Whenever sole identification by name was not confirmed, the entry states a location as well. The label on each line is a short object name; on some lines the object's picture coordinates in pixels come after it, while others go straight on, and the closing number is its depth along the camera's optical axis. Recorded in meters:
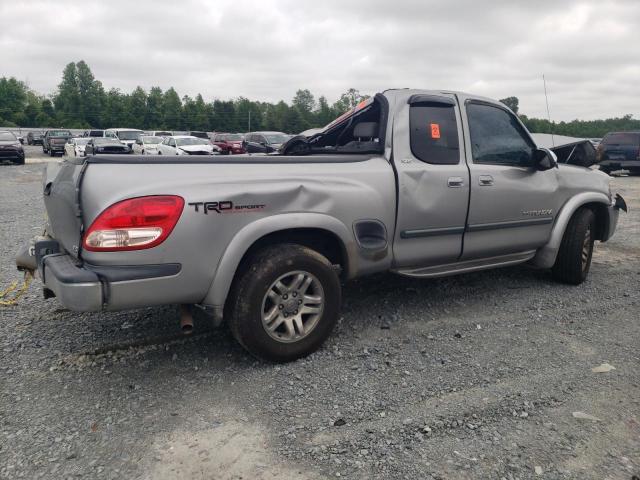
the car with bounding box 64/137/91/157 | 25.95
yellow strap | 4.11
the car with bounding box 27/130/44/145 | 51.43
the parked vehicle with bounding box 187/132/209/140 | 40.81
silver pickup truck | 2.83
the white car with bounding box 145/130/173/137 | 37.97
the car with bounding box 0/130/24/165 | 22.42
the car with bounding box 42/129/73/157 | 33.62
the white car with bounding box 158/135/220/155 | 23.66
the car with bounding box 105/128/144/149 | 33.67
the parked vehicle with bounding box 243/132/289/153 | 26.83
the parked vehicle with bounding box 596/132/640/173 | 18.02
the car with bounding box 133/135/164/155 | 26.80
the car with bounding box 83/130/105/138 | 38.64
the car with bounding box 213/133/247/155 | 31.11
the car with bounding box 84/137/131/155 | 22.53
